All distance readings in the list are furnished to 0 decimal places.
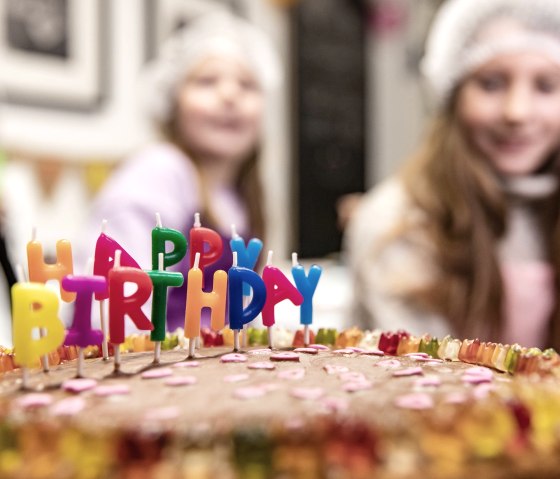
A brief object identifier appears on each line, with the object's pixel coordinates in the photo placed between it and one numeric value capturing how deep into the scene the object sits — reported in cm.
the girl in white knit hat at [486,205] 141
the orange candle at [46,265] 69
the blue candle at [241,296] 74
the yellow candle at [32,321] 57
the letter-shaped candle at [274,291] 79
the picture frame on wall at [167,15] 256
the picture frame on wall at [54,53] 226
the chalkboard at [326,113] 310
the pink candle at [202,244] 78
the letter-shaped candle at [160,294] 68
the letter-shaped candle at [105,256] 72
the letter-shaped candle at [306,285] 83
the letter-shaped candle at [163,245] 73
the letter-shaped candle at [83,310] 62
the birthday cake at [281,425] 43
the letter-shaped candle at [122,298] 64
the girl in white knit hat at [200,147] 168
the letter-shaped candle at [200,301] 70
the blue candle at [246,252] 82
